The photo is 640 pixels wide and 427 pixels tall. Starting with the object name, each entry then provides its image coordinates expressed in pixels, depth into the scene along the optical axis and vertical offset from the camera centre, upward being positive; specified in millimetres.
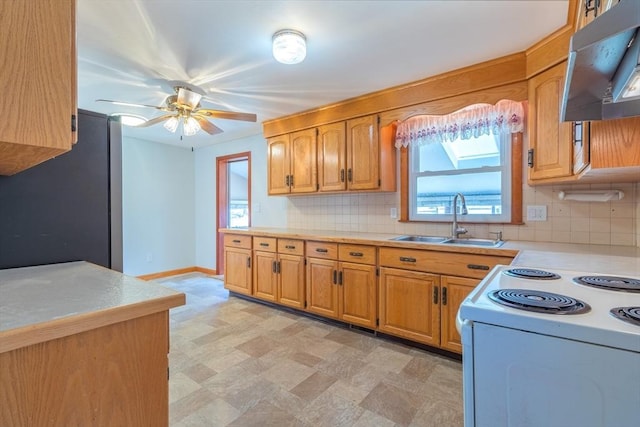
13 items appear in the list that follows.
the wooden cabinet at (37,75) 665 +332
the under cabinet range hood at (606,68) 748 +474
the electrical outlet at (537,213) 2328 +1
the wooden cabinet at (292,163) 3406 +621
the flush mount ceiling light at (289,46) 1888 +1094
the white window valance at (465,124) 2371 +790
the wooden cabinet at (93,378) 655 -411
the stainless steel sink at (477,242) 2294 -236
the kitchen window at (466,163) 2441 +468
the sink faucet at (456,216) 2554 -24
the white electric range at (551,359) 711 -385
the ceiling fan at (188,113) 2611 +925
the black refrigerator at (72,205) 1283 +42
